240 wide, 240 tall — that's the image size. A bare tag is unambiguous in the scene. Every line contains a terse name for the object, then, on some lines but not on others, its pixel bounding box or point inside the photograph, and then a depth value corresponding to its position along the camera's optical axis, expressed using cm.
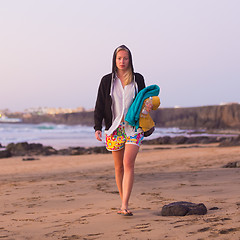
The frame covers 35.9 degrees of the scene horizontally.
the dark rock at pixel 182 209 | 396
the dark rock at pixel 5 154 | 1444
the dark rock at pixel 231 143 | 1651
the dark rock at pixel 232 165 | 829
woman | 418
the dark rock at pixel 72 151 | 1561
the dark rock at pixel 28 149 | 1575
